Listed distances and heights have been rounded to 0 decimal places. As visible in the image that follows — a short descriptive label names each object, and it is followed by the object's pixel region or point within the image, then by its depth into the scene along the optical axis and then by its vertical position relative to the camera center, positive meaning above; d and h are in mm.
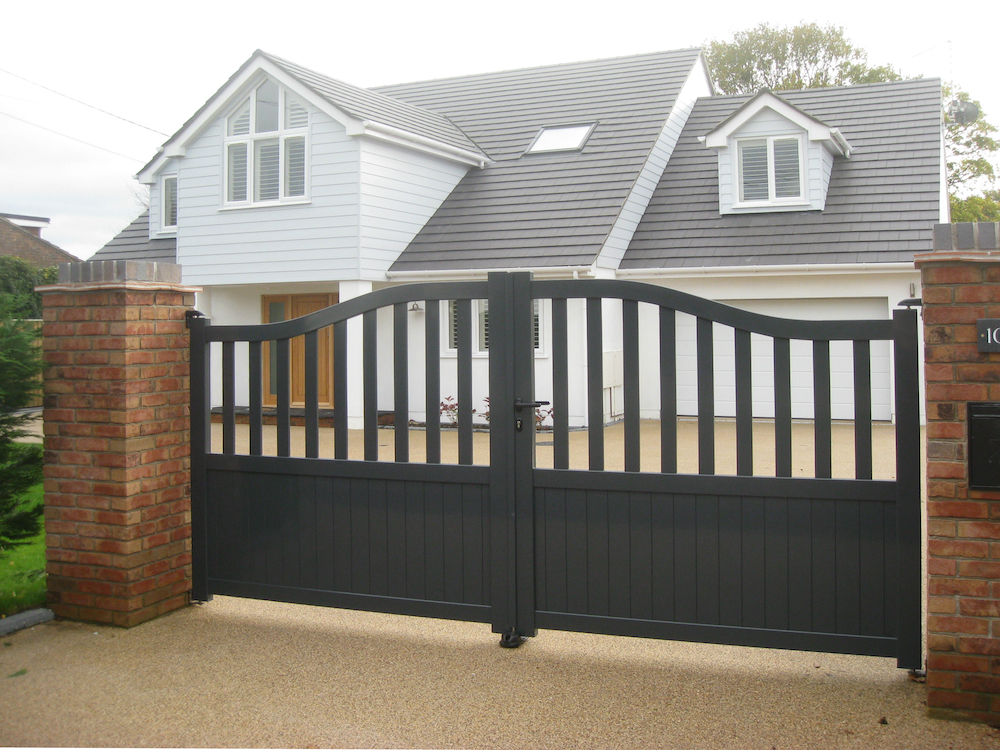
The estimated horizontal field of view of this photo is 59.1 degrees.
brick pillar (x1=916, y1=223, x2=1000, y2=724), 3441 -509
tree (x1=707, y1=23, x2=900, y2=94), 29625 +10787
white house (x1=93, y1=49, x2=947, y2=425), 13953 +2981
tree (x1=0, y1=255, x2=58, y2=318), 23850 +3181
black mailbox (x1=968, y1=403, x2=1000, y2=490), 3422 -290
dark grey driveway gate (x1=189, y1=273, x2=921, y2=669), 3832 -628
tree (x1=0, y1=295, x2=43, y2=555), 4598 -184
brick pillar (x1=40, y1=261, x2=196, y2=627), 4605 -302
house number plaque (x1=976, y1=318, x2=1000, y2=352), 3426 +146
